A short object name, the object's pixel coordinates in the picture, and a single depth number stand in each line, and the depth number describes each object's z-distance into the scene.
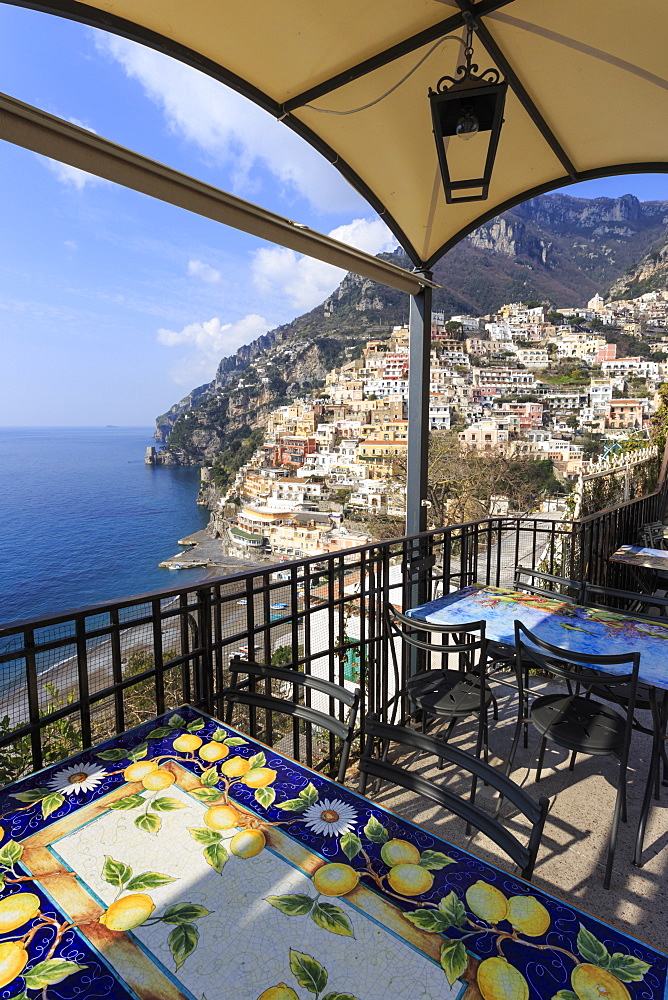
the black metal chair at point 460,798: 0.85
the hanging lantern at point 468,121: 1.58
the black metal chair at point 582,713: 1.67
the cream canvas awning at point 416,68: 1.68
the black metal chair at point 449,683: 1.95
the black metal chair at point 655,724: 1.84
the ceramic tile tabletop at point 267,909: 0.64
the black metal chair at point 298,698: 1.21
